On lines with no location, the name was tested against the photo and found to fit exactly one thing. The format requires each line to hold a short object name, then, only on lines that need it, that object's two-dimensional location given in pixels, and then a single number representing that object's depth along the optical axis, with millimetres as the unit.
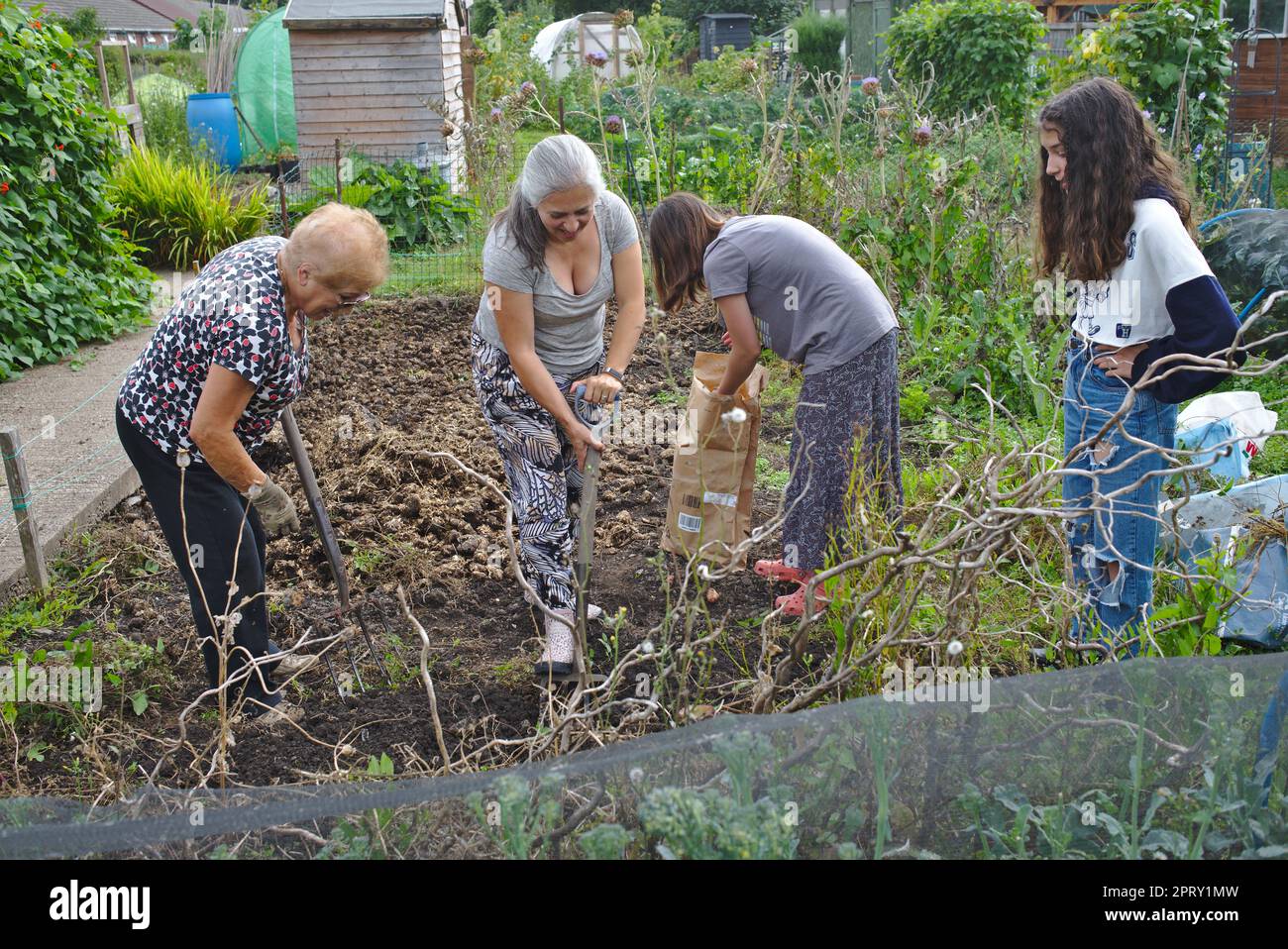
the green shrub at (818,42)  24031
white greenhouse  22859
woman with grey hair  3027
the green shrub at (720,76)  20281
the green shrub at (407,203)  9797
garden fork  3328
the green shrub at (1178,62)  7672
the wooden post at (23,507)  3736
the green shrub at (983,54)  12789
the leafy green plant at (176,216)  9328
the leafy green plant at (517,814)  1808
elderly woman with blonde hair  2674
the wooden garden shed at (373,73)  12727
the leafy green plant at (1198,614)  2912
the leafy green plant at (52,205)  6395
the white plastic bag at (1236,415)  4269
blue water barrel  14523
